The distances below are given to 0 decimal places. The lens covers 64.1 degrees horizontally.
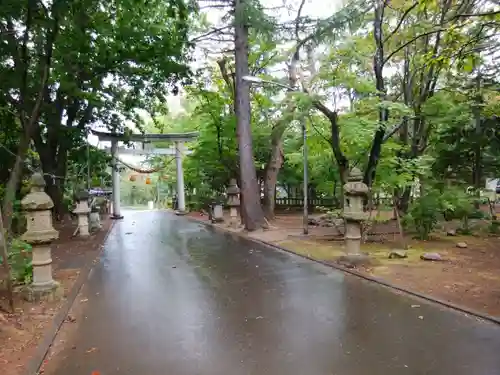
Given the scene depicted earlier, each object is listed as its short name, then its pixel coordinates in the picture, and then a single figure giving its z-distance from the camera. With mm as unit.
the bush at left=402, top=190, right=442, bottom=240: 11016
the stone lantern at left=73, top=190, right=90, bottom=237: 13906
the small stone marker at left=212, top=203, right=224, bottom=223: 19672
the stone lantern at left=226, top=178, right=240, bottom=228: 17328
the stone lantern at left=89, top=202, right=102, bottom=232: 16605
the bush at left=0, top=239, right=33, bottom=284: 6391
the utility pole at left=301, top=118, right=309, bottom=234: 12750
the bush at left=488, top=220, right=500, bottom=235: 12539
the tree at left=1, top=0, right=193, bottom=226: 7625
